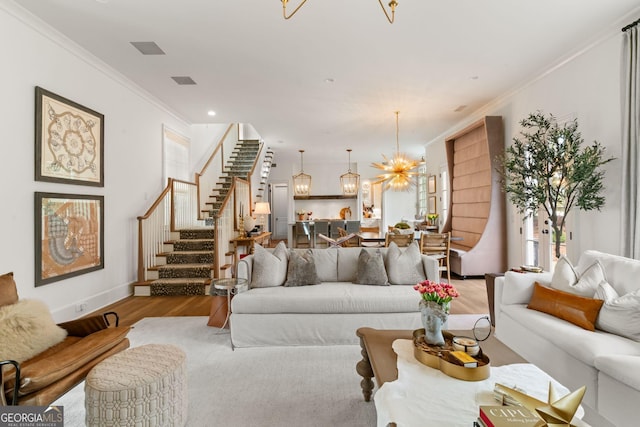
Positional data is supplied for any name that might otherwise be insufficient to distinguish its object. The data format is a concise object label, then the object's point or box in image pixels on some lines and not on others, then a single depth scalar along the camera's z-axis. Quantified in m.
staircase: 5.15
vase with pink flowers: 1.94
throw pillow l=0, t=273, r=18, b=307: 2.09
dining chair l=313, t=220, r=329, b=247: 10.66
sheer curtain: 3.19
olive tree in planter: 3.54
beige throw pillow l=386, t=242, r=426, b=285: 3.67
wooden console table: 6.02
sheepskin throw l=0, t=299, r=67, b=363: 1.91
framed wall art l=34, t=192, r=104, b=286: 3.45
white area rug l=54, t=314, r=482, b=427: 2.07
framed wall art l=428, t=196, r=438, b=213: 9.27
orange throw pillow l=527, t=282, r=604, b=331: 2.34
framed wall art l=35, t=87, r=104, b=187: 3.48
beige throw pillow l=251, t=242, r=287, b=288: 3.55
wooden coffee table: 1.78
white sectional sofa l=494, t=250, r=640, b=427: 1.80
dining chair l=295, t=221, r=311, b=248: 10.68
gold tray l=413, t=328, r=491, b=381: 1.63
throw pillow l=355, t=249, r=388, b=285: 3.61
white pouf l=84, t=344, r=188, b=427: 1.69
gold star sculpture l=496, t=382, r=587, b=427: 1.25
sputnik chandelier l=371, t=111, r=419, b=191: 7.04
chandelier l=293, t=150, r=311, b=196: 12.35
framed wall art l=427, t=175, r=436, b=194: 9.08
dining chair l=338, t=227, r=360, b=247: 7.54
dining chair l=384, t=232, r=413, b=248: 5.19
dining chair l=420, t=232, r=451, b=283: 5.45
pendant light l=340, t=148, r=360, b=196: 12.31
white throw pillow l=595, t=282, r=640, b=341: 2.14
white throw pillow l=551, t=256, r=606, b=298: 2.55
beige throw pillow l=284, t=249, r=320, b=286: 3.60
